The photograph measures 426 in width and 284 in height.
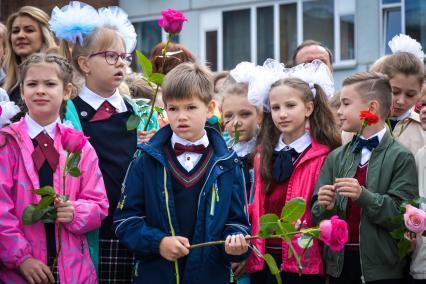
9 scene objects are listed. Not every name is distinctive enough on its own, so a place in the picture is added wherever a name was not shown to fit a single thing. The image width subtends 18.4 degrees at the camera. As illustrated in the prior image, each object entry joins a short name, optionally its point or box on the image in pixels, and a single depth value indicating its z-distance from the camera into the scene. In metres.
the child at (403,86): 7.99
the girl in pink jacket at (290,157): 7.38
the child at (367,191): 6.86
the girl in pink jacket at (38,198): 6.56
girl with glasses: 7.40
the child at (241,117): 8.32
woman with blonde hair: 9.13
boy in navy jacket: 6.56
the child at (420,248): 6.96
